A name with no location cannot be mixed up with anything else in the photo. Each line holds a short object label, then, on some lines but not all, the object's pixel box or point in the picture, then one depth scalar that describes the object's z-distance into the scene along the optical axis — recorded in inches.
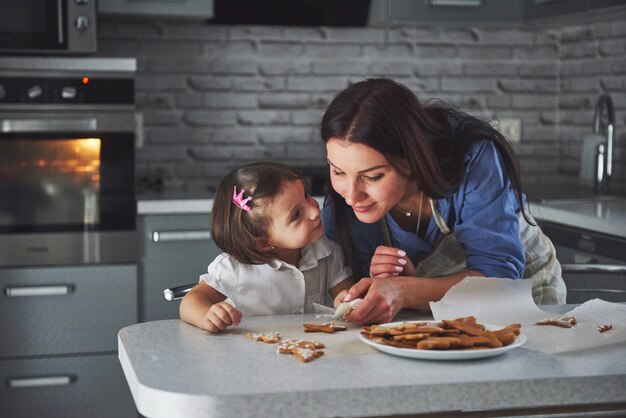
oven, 130.9
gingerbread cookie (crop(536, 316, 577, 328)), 61.3
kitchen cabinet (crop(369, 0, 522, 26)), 145.6
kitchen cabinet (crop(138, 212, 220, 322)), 133.4
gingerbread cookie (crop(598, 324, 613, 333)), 58.4
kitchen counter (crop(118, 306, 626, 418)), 46.5
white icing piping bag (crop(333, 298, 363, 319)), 63.5
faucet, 145.3
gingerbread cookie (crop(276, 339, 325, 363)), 53.0
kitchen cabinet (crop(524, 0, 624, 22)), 126.3
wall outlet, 167.0
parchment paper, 62.6
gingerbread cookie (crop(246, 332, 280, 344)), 57.9
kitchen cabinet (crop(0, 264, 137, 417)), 129.3
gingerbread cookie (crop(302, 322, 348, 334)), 60.6
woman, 69.3
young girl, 76.6
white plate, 51.8
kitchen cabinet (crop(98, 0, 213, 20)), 138.6
